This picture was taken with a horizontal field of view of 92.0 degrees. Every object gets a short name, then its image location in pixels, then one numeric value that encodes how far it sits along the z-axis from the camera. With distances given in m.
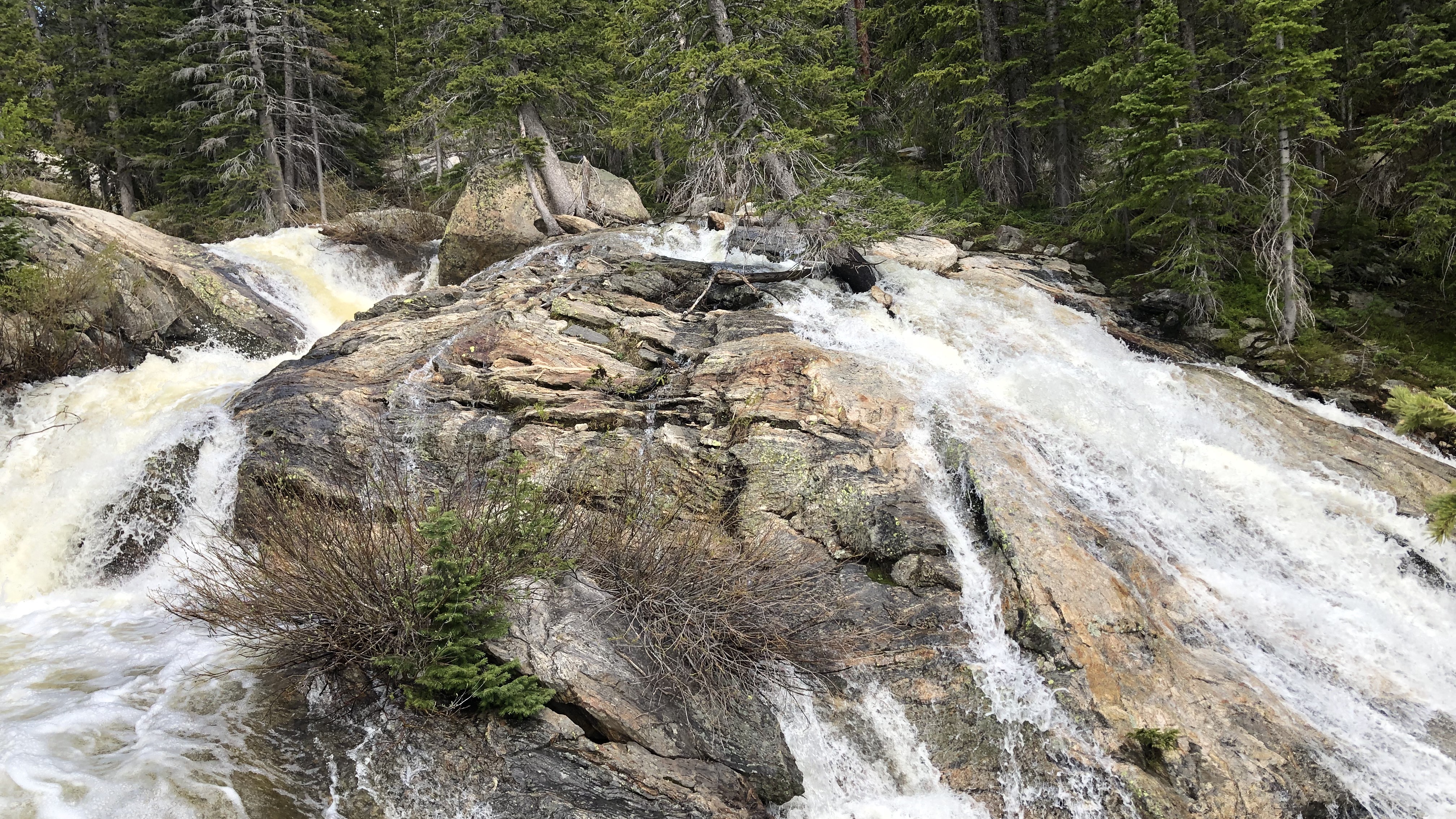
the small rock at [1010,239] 16.44
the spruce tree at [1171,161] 11.36
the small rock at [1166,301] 13.30
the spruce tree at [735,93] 12.55
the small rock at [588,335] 10.38
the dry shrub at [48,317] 9.51
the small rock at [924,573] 6.59
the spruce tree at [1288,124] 10.63
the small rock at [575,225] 18.02
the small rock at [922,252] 14.44
